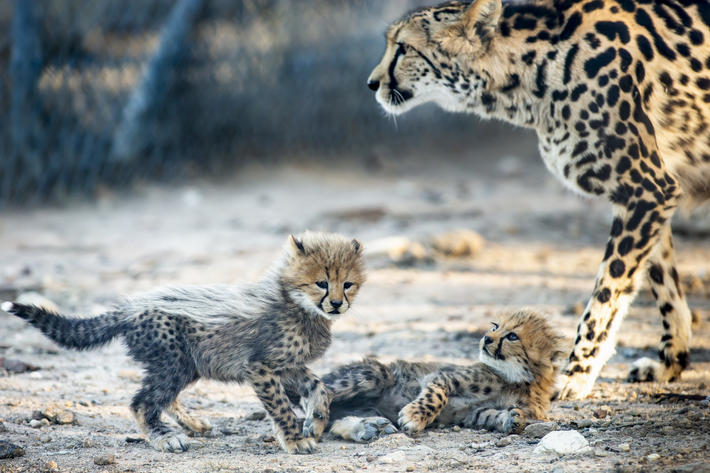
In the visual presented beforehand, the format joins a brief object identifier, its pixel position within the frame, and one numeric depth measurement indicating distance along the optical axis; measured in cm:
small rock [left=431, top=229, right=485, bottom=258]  1329
